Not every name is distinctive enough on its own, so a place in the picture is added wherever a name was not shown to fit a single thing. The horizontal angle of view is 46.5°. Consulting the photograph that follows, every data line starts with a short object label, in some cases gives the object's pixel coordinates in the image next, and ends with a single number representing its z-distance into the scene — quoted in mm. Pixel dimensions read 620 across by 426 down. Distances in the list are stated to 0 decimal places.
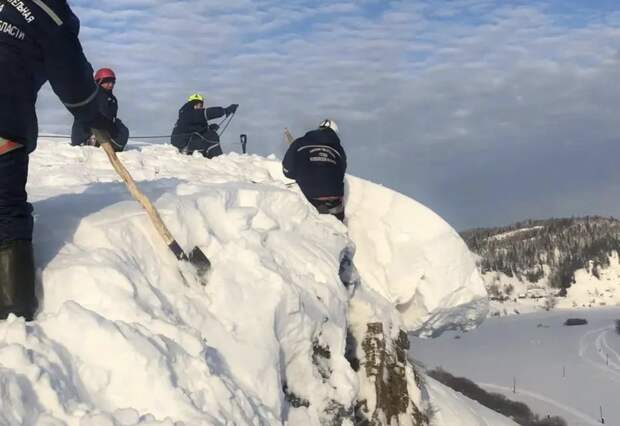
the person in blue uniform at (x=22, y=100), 3471
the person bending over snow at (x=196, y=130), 11984
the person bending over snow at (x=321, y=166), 7598
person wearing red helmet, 10789
